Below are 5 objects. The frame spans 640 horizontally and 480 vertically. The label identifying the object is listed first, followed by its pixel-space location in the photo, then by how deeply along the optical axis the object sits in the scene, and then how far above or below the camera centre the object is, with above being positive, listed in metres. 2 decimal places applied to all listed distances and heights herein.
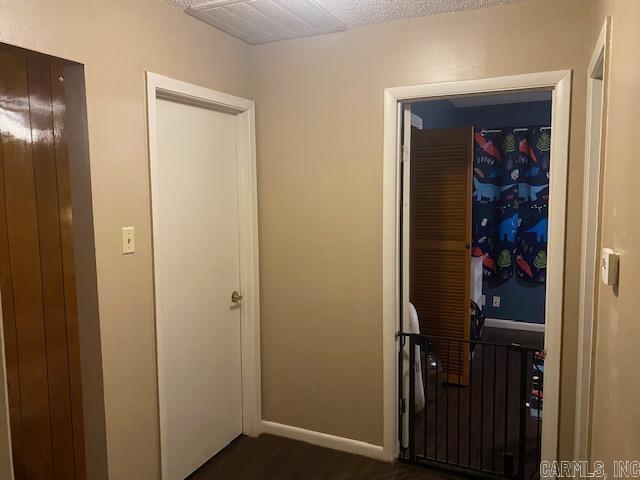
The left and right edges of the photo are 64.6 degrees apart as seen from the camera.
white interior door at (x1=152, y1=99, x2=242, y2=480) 2.48 -0.40
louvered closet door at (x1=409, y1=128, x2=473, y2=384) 3.77 -0.23
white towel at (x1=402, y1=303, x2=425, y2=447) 2.90 -1.05
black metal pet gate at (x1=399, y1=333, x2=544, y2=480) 2.79 -1.42
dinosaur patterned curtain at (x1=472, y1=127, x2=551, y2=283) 5.25 +0.04
